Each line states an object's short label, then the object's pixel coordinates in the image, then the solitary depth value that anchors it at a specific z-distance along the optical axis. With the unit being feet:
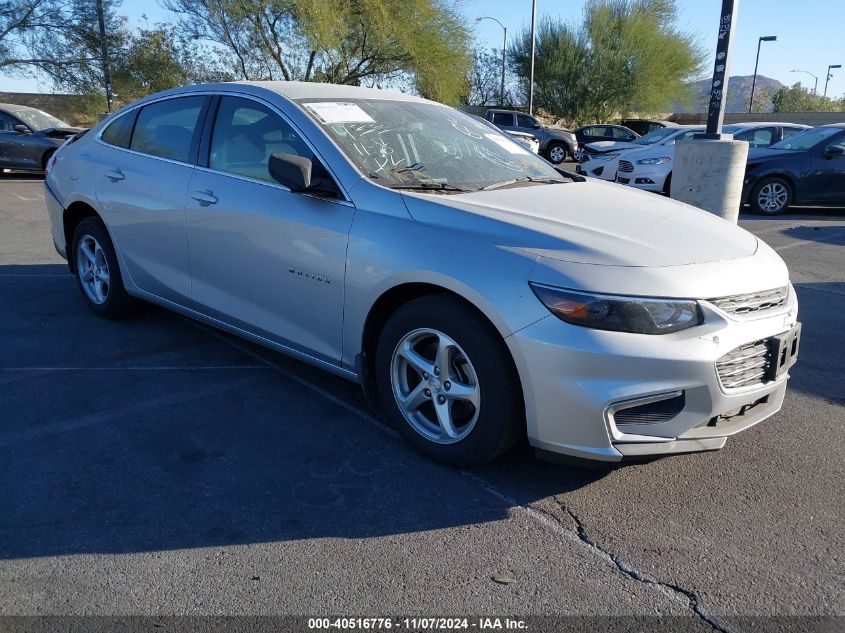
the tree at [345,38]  96.63
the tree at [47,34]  92.68
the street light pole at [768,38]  156.76
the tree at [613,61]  132.98
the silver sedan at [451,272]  9.07
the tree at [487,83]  147.74
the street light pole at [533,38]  116.29
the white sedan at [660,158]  41.65
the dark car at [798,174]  37.19
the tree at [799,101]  223.51
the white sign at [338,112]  12.62
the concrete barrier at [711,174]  25.53
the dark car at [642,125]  99.96
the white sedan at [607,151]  45.01
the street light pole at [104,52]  77.05
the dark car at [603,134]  86.79
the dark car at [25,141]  50.39
